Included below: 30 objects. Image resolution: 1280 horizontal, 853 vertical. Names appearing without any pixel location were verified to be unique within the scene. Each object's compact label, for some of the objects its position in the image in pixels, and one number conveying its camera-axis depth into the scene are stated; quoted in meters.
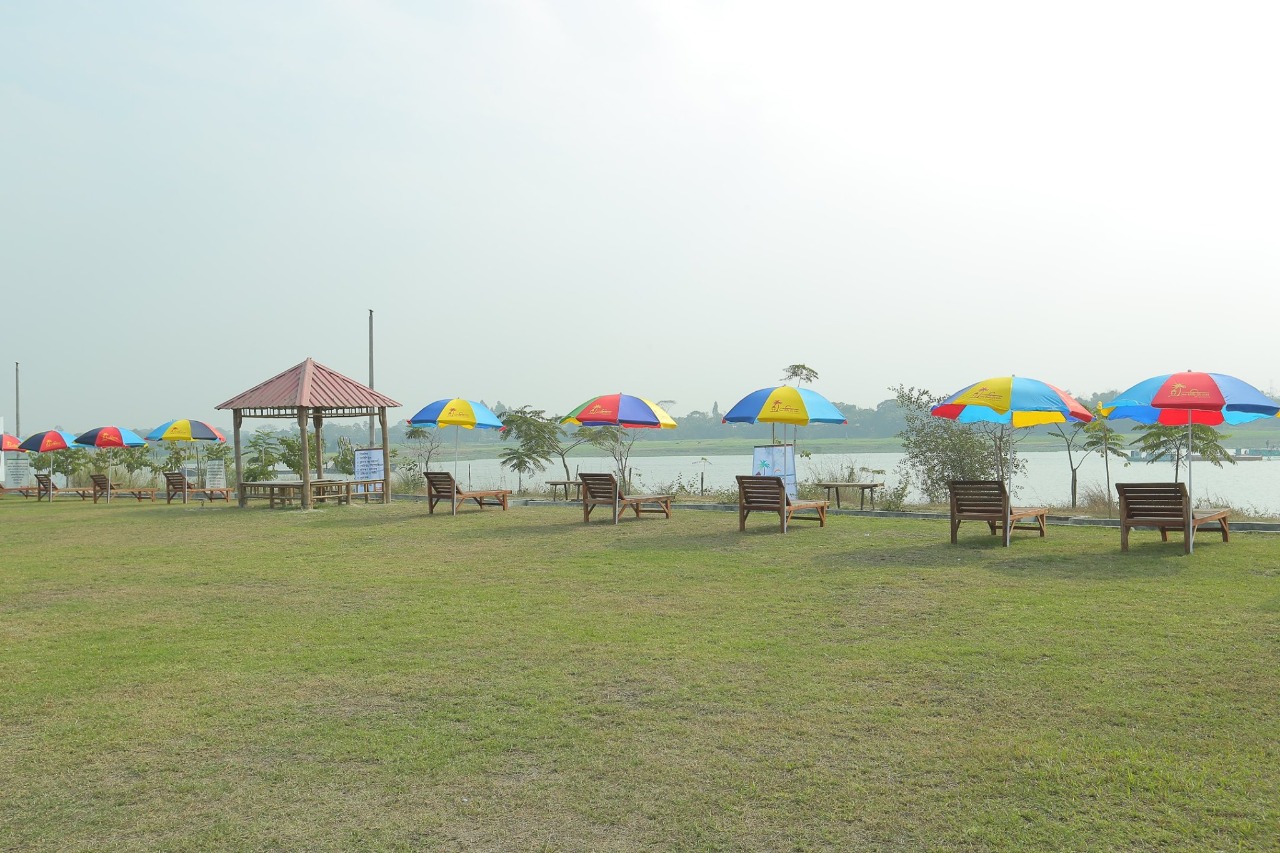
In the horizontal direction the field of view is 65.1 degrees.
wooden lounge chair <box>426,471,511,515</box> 17.14
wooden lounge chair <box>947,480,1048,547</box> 11.27
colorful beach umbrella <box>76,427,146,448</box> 26.65
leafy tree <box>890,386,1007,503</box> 18.95
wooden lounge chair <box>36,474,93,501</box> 25.96
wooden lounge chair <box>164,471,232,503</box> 22.95
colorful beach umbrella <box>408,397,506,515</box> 20.14
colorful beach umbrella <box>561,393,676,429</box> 16.55
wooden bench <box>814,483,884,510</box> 16.55
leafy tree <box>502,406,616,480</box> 24.02
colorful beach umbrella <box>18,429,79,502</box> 27.36
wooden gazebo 20.83
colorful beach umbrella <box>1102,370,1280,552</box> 10.60
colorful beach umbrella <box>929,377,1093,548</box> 11.23
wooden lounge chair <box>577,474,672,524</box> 14.96
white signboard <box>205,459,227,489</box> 24.31
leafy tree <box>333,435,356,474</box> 27.14
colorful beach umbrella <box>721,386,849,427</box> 14.64
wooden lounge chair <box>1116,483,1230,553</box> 10.14
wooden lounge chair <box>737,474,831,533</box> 13.20
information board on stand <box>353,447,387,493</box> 21.33
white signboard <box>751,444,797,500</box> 15.71
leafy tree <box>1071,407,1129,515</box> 17.53
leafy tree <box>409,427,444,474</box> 27.41
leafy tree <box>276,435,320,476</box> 26.34
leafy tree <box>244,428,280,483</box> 26.69
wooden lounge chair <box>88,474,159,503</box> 24.11
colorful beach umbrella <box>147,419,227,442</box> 25.94
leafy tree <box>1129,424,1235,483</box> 16.16
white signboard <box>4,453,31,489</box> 30.06
